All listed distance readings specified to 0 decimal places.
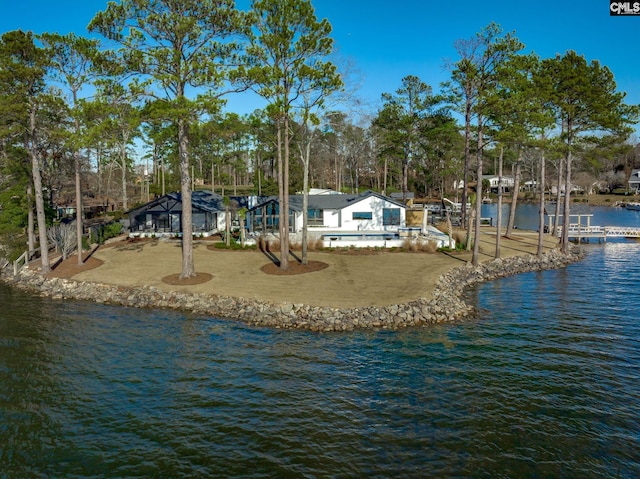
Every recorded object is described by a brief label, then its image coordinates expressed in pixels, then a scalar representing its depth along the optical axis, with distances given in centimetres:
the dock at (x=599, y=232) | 4249
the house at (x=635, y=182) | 10401
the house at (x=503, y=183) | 11331
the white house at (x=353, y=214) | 4128
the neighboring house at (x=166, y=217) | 4109
